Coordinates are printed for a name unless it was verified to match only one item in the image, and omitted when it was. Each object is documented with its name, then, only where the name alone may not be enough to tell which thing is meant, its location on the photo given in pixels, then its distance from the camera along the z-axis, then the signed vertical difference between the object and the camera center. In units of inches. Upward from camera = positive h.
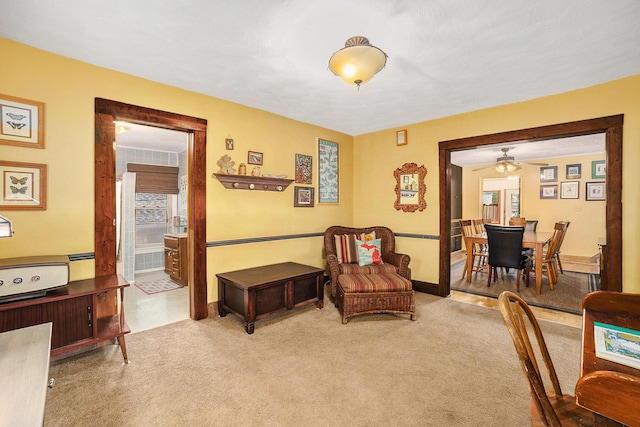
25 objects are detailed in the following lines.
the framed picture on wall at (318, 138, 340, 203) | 178.9 +25.8
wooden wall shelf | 132.9 +14.8
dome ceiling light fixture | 76.8 +41.8
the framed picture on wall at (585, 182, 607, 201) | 246.5 +18.3
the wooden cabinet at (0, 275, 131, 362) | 78.7 -29.7
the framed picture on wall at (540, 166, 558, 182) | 268.5 +36.4
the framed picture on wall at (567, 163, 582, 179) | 256.2 +37.0
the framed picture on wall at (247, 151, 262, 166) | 142.8 +27.1
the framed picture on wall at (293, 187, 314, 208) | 165.3 +8.9
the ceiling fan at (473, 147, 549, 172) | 220.4 +36.6
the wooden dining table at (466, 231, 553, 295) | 158.7 -18.6
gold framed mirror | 167.0 +14.7
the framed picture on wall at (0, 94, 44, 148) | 85.7 +27.5
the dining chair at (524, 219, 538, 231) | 233.9 -10.7
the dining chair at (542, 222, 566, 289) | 167.8 -25.1
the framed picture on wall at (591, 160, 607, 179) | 245.8 +37.1
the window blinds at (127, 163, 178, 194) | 207.6 +25.6
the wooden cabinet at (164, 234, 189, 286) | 182.1 -29.7
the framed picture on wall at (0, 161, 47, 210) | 85.4 +8.1
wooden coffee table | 114.0 -33.9
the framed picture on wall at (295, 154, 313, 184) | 165.8 +25.4
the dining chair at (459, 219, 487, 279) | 192.0 -15.6
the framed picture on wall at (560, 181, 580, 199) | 258.0 +20.5
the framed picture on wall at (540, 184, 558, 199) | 269.0 +19.8
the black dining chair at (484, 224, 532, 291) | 162.9 -21.6
